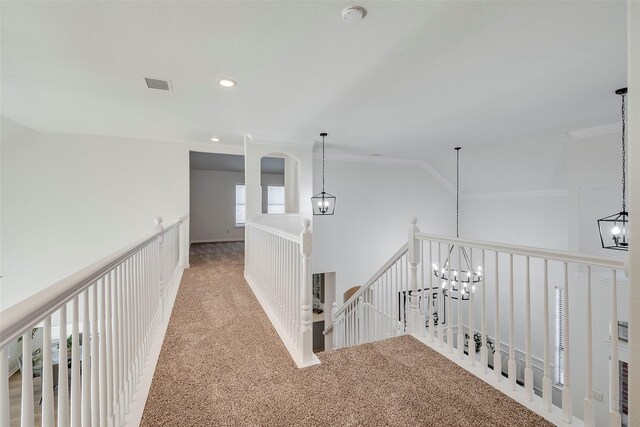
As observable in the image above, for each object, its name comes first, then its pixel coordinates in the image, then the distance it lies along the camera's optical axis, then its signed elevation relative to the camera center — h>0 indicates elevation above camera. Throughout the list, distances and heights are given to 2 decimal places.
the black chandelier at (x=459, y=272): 2.25 -0.51
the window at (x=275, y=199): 9.86 +0.60
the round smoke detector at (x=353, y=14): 1.78 +1.28
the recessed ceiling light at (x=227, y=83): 2.75 +1.30
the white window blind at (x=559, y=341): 5.39 -2.36
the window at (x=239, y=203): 9.54 +0.44
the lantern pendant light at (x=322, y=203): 5.47 +0.27
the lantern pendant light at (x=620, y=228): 3.18 -0.16
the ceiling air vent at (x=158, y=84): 2.76 +1.31
